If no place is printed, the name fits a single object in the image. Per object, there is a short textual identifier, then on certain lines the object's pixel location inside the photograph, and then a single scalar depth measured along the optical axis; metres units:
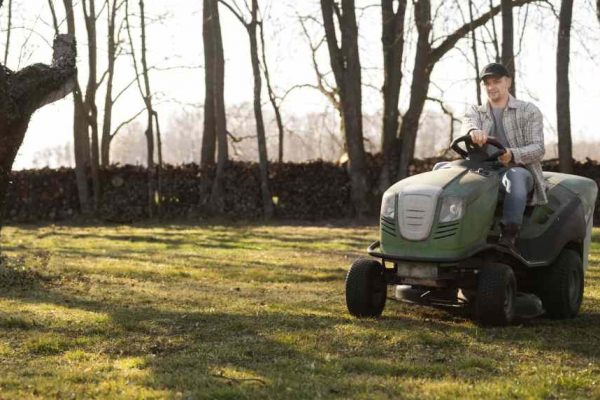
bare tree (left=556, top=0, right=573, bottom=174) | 17.33
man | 6.68
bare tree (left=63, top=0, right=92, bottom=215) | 23.20
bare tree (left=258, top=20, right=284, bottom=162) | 29.19
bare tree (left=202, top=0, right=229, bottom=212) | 22.61
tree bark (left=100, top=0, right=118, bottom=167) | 27.34
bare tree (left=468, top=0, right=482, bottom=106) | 21.33
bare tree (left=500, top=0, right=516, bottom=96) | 17.47
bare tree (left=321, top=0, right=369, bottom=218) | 21.22
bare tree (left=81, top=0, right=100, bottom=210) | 23.41
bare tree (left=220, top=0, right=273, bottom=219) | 22.41
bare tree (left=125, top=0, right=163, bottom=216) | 23.17
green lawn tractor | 6.55
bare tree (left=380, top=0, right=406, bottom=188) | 21.95
